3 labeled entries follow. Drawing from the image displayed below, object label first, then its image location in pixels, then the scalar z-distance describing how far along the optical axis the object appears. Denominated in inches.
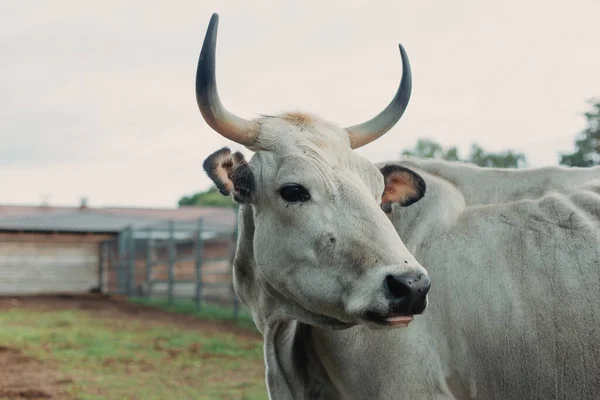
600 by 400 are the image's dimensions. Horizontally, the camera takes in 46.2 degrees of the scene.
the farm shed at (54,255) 1290.6
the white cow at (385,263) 134.8
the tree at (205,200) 2406.5
